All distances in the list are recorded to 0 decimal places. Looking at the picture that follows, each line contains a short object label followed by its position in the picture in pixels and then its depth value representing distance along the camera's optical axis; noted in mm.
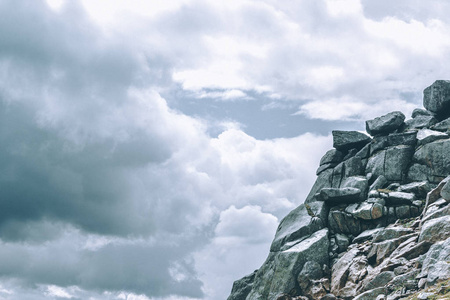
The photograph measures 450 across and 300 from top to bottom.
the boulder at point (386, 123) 75875
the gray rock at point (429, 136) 66625
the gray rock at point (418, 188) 61394
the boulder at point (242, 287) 71062
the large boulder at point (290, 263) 59219
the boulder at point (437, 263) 39562
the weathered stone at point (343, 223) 62188
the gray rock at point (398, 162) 67062
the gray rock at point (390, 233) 53769
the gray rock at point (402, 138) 69562
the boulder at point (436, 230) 46469
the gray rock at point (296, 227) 65000
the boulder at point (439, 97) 74812
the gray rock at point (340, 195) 65125
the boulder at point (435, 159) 63250
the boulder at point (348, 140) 77938
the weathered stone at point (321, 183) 76000
